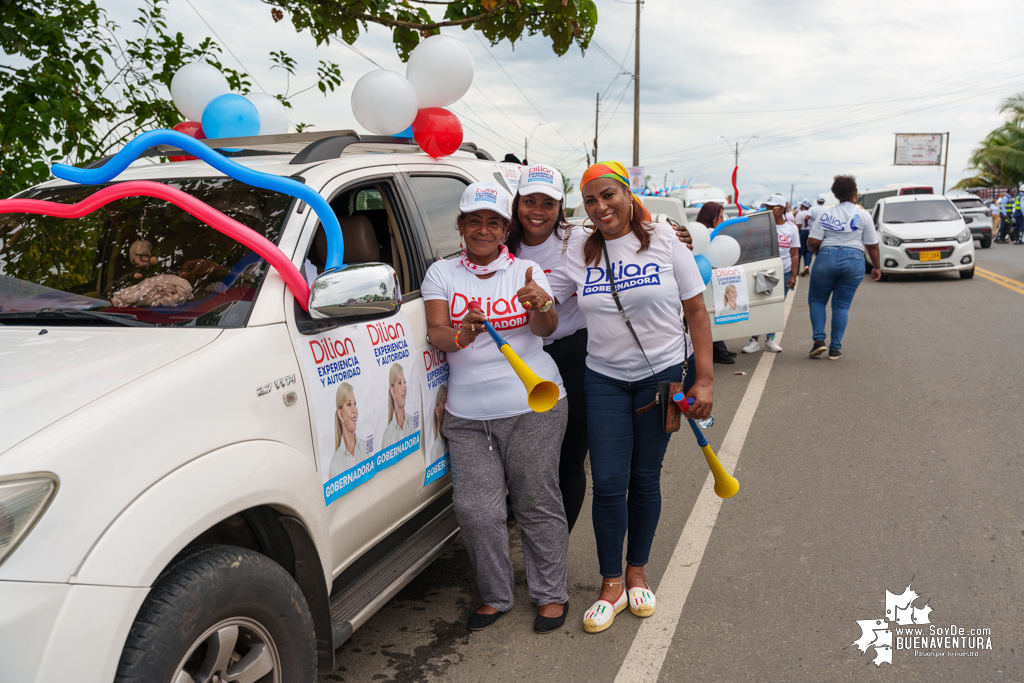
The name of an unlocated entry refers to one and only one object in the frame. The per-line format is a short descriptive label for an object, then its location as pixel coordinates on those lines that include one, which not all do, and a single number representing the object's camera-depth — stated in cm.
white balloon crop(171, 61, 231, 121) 442
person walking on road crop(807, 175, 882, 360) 835
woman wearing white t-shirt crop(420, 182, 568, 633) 322
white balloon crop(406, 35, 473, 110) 404
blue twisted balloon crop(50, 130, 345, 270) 245
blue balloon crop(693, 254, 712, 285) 496
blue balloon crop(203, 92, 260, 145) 388
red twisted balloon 242
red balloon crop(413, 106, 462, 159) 393
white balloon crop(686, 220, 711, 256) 586
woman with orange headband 322
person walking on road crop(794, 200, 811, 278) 1922
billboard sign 6362
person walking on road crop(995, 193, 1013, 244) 3070
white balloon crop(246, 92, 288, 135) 447
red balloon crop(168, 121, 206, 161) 422
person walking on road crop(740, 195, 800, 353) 938
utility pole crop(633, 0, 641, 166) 3300
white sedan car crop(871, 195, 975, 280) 1558
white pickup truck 168
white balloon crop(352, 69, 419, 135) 373
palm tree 4594
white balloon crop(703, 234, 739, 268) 601
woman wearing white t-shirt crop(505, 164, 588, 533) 364
